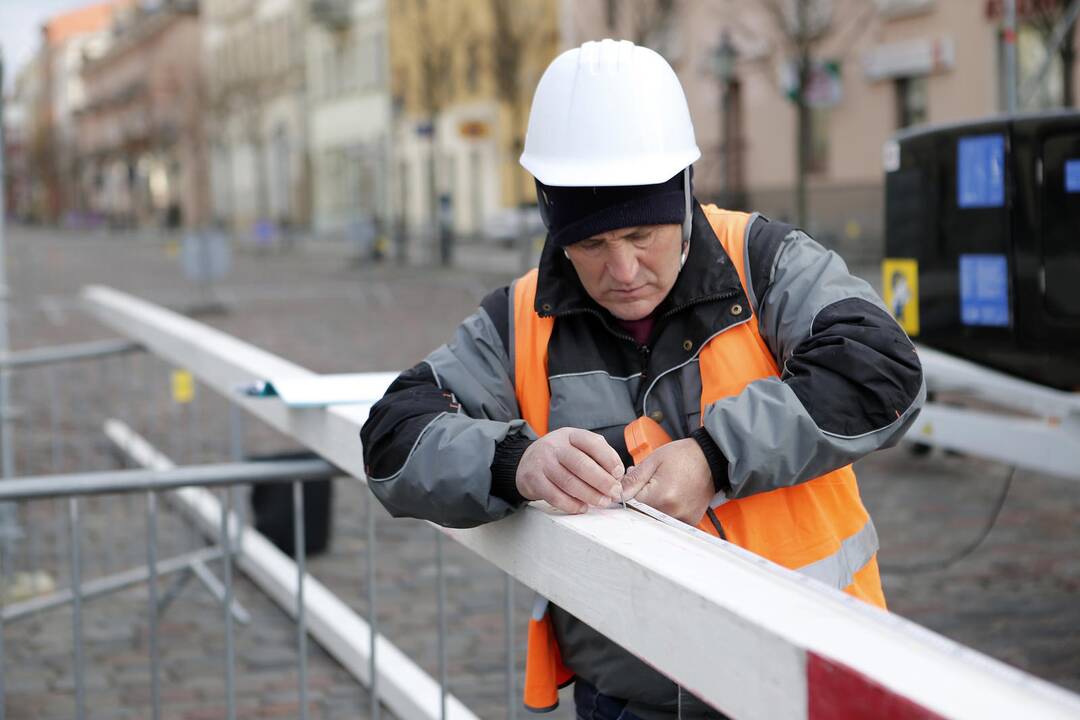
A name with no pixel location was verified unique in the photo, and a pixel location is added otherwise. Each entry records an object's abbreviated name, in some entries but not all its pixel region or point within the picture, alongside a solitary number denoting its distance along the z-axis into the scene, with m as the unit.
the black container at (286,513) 6.21
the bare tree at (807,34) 21.23
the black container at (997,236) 5.11
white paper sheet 2.97
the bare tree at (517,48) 27.69
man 2.01
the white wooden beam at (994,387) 5.59
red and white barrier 1.19
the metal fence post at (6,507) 6.39
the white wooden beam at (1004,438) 5.82
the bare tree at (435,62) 32.12
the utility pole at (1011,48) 10.39
